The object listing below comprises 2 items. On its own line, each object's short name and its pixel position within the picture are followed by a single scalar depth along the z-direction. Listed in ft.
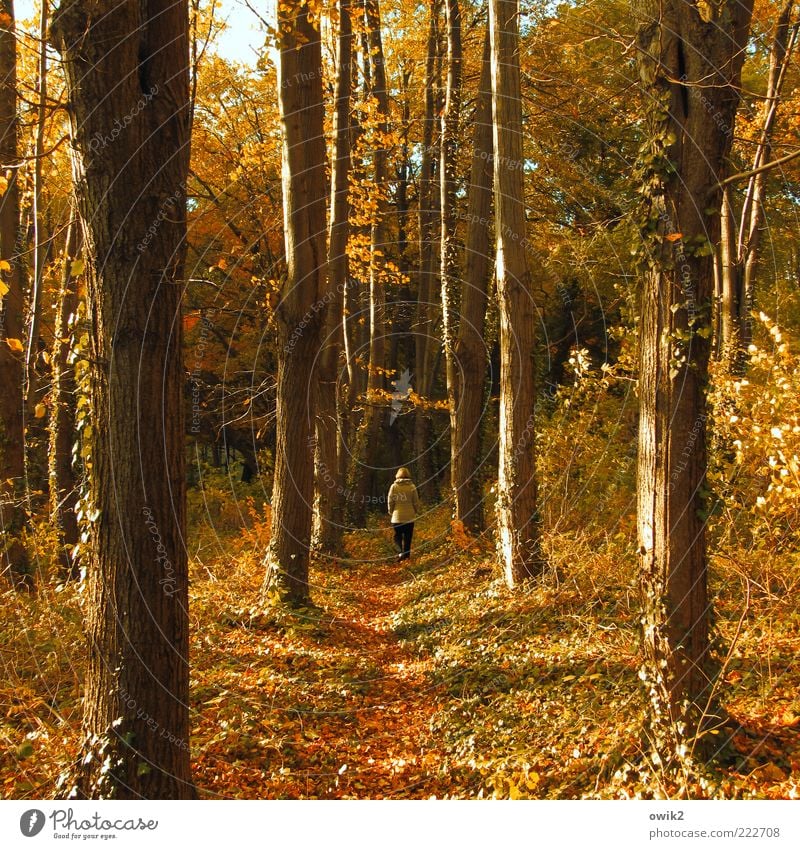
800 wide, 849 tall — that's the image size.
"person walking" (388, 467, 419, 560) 43.14
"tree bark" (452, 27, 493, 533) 40.29
